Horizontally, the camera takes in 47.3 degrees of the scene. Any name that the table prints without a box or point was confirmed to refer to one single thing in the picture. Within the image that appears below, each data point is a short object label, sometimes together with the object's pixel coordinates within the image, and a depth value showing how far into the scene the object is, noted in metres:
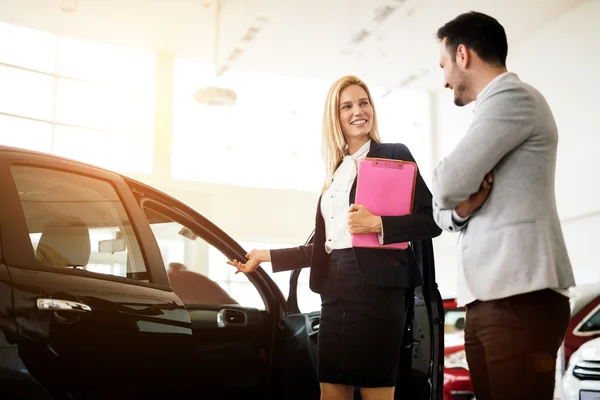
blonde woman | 1.73
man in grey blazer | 1.26
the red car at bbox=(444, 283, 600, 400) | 3.62
